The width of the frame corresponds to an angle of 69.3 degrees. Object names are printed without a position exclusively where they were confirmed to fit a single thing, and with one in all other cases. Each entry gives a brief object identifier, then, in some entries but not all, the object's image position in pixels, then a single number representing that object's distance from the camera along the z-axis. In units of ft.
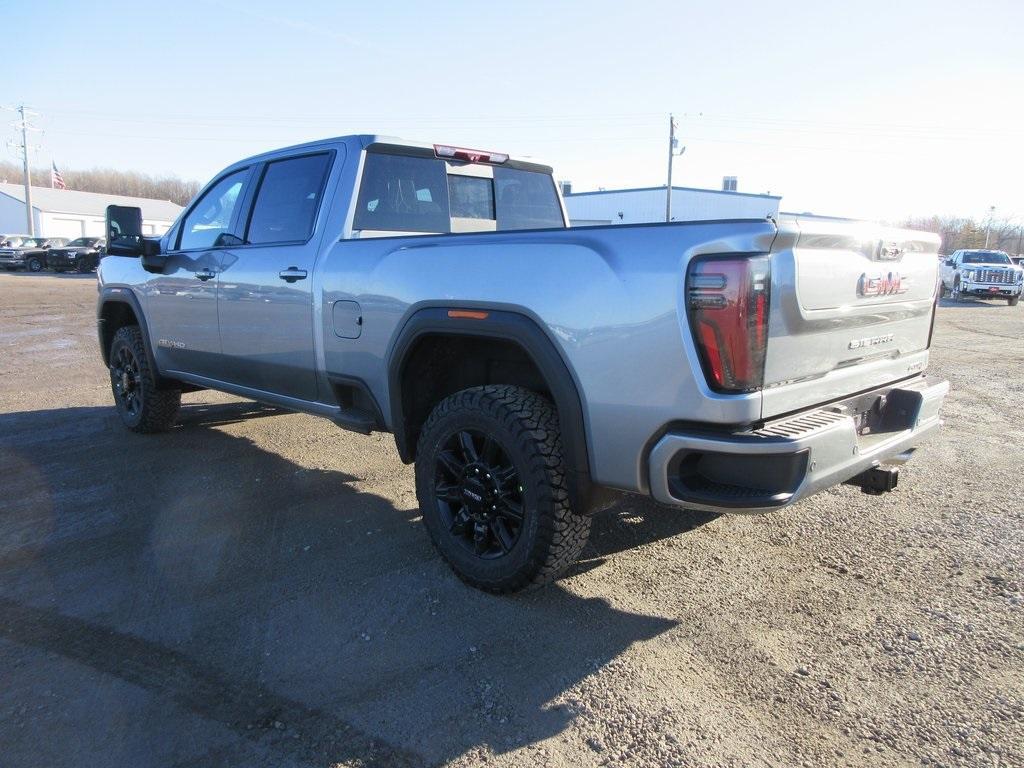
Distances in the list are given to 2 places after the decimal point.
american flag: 174.91
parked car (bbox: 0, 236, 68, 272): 112.06
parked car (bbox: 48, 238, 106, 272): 112.57
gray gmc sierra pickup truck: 8.52
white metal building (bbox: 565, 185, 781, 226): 122.42
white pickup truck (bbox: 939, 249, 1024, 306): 79.92
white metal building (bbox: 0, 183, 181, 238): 214.48
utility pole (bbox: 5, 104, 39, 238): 173.17
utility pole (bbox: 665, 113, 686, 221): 120.78
